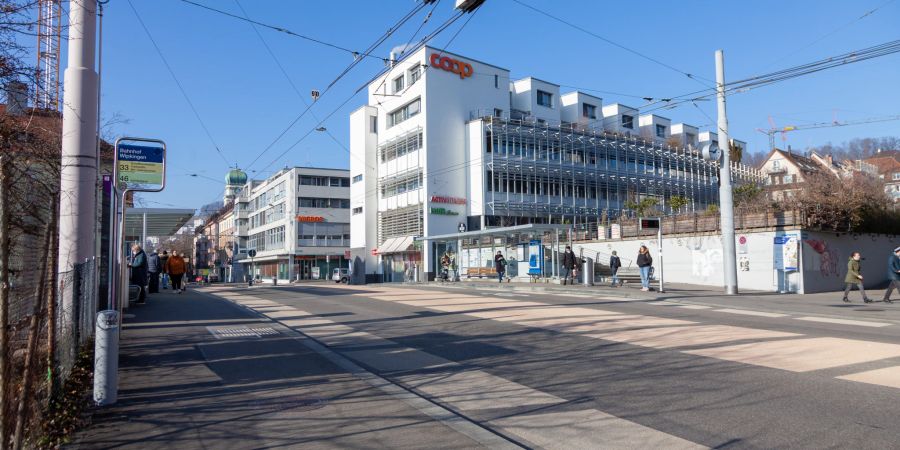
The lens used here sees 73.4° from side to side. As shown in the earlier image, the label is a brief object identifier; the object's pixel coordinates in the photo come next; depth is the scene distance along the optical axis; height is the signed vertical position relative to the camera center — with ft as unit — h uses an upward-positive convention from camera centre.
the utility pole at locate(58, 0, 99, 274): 25.59 +5.08
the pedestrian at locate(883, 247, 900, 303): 56.24 -1.66
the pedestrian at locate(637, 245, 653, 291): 74.13 -1.28
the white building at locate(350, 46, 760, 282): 164.96 +28.32
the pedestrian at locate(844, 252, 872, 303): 58.03 -2.24
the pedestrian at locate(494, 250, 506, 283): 103.28 -1.48
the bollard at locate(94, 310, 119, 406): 20.20 -3.32
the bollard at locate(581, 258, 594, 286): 86.28 -2.53
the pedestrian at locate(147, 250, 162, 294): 69.72 -1.28
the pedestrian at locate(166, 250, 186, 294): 74.18 -1.17
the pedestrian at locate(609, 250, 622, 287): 87.19 -1.32
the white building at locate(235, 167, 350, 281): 245.86 +15.25
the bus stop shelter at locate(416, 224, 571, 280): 100.22 +0.65
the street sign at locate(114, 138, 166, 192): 36.73 +5.83
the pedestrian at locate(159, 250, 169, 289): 85.10 -1.88
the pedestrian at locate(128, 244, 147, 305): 54.80 -1.18
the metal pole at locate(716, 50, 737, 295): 72.64 +5.55
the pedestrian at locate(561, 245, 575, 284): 89.15 -0.97
